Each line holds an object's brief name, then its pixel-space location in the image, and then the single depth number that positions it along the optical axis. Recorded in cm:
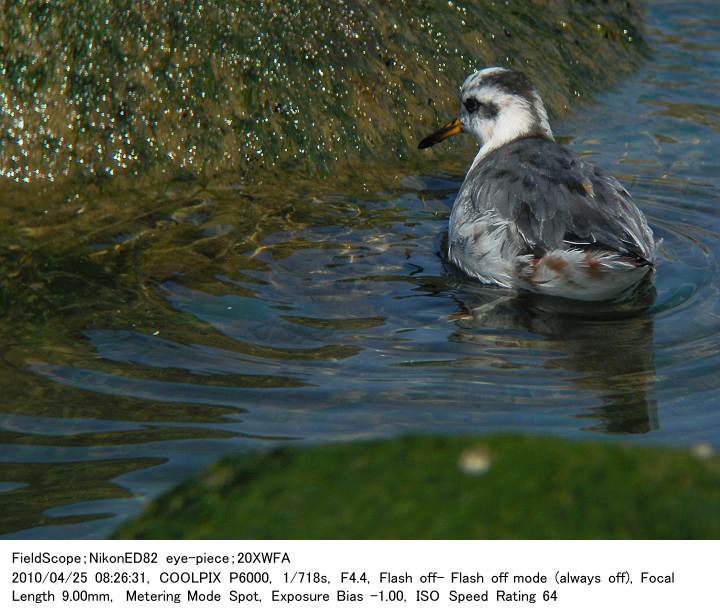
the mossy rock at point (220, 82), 1431
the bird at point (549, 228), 1174
